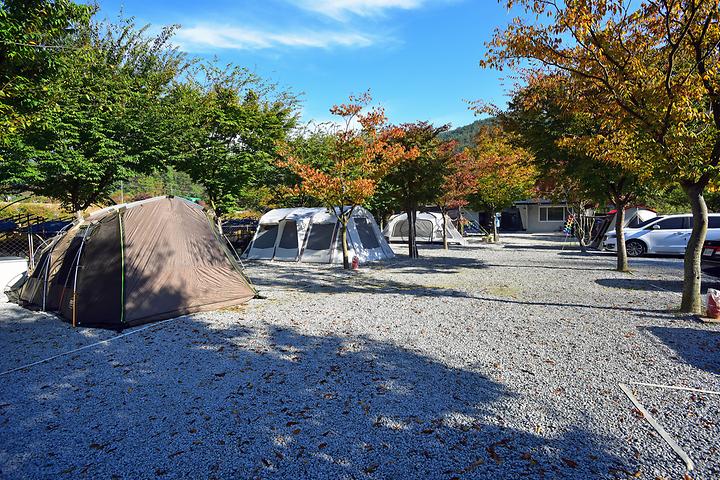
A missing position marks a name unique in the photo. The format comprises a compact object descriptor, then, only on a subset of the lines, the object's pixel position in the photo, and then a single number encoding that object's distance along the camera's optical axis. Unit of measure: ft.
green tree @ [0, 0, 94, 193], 19.16
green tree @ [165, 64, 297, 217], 46.24
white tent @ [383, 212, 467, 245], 74.59
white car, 44.57
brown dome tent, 19.52
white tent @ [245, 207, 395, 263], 44.11
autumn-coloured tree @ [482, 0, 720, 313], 17.52
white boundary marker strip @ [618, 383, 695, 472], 8.25
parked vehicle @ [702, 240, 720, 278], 24.29
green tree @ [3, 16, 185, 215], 34.30
